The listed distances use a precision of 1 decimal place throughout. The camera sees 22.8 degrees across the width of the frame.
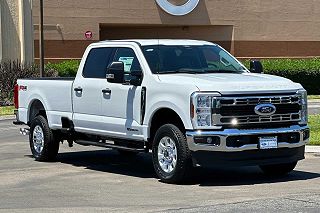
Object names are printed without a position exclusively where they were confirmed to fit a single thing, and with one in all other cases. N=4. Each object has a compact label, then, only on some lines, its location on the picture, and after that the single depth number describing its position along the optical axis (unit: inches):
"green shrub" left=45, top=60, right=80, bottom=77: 1359.5
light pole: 1222.9
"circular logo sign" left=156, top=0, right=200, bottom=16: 1612.9
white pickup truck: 445.1
